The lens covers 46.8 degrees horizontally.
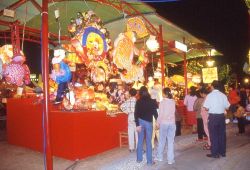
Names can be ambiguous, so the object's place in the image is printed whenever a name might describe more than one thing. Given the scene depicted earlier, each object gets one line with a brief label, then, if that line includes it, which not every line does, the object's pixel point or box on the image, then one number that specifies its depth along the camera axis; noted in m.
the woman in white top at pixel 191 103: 12.22
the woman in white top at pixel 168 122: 7.68
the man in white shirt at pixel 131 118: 9.22
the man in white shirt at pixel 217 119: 8.26
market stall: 8.52
